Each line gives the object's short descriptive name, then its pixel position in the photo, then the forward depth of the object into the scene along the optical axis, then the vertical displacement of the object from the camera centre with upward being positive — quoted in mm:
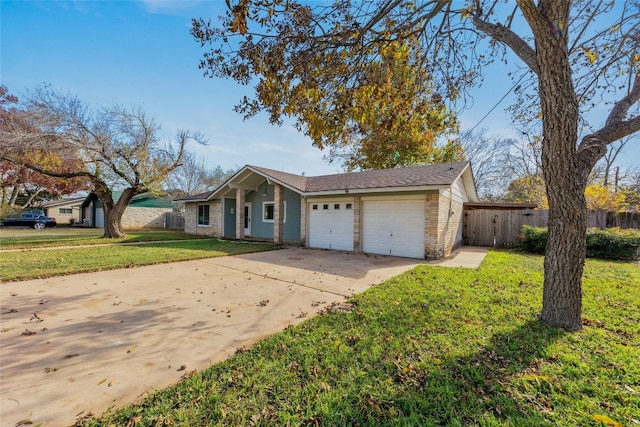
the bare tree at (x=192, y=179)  30505 +4886
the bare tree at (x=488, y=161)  26656 +5958
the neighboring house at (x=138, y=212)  25422 +719
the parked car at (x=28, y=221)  22841 -215
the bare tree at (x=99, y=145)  12359 +3526
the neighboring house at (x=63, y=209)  30688 +1101
